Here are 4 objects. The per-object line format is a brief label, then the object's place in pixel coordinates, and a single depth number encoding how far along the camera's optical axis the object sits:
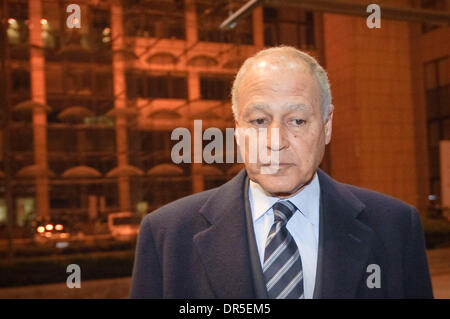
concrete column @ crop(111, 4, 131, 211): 18.84
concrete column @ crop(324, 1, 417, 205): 16.00
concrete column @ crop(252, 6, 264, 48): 18.44
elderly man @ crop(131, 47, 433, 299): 1.40
